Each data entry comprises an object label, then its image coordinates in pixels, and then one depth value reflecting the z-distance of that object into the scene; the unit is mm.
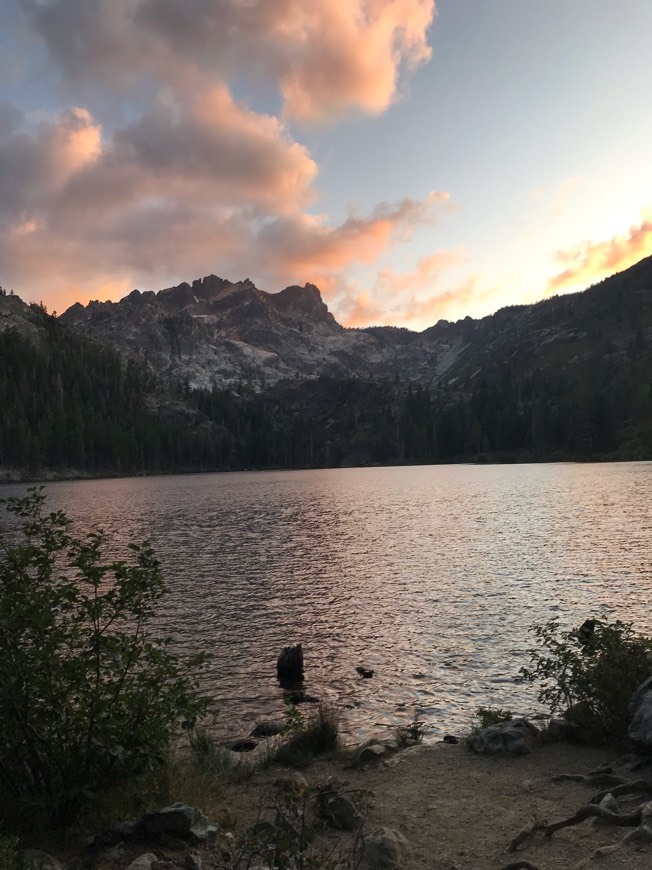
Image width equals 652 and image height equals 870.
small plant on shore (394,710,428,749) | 19469
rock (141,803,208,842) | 11820
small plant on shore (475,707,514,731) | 19812
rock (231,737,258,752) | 20203
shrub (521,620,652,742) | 16859
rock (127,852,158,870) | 10430
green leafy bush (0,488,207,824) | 11617
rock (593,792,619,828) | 12218
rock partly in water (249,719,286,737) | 21625
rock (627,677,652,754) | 14234
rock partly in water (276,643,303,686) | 27297
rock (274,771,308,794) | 15400
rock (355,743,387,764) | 17797
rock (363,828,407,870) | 11086
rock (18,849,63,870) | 9667
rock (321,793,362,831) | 13008
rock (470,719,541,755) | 17531
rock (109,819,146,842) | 11703
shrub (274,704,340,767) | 18266
